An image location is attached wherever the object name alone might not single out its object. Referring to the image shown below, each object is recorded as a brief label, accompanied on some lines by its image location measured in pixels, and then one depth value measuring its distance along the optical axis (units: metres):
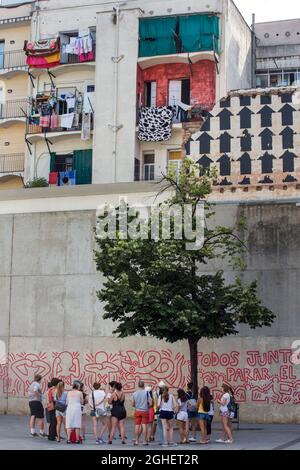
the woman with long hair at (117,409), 21.55
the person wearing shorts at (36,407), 23.27
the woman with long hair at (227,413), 21.72
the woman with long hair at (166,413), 21.25
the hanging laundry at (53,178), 41.38
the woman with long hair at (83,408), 22.07
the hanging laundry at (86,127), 40.91
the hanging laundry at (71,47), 42.09
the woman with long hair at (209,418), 21.80
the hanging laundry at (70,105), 42.03
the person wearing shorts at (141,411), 21.33
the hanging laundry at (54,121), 42.25
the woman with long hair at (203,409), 21.66
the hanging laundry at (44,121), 42.31
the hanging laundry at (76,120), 41.59
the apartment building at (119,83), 40.12
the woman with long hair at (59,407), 22.34
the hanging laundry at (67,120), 41.72
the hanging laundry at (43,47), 42.44
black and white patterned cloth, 39.91
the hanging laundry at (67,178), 41.03
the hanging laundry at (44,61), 42.53
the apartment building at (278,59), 45.03
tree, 23.95
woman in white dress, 21.44
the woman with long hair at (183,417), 21.80
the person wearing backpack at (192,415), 22.56
